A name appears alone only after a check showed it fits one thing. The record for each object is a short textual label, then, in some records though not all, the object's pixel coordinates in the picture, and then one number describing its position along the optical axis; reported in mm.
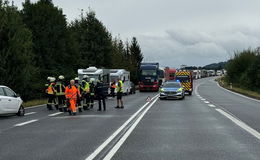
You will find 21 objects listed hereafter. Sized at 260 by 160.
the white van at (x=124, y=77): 41312
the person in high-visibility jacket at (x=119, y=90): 22331
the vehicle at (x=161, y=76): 55269
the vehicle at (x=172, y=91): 31922
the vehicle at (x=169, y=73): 68250
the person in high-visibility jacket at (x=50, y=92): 21703
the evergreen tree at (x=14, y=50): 27047
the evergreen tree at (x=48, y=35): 40531
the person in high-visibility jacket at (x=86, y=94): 21950
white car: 17016
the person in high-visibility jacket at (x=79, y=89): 20134
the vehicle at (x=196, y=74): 121994
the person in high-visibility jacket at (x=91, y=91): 22994
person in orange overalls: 18703
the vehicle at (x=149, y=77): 51219
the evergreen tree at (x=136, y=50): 95125
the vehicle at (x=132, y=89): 46966
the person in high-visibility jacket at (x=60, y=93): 20947
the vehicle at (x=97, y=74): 34031
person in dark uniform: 21172
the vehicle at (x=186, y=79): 42072
